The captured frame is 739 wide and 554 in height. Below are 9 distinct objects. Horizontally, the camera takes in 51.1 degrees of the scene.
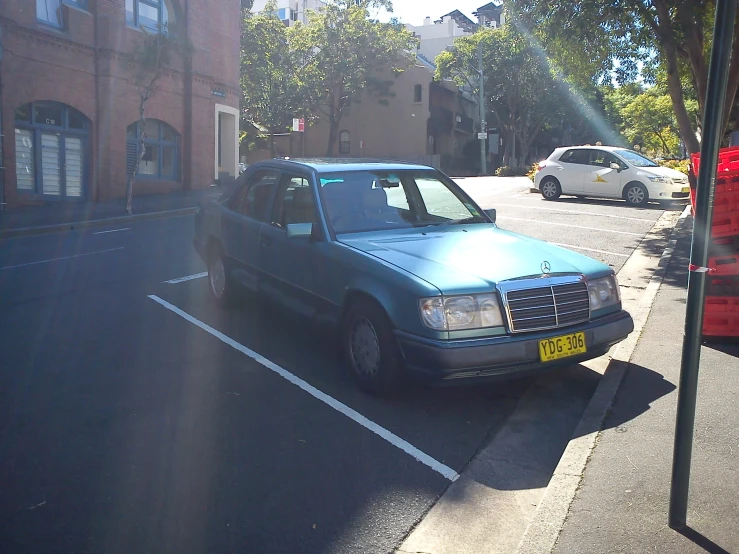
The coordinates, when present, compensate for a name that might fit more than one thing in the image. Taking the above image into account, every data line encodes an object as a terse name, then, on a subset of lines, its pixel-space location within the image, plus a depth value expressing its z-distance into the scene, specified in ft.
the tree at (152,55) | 64.49
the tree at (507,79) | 167.43
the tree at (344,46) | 150.71
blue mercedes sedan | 16.29
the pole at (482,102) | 164.04
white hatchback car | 62.80
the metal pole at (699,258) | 9.96
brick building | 66.49
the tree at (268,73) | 140.97
